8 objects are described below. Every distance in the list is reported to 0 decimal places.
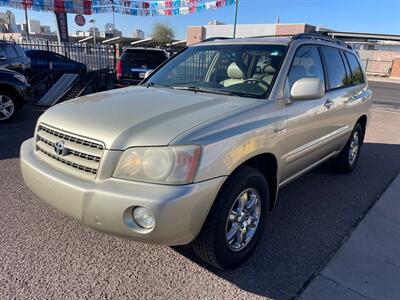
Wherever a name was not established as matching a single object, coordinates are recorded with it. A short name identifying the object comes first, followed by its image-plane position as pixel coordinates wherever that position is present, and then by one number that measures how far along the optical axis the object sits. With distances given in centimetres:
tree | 7709
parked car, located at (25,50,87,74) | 1507
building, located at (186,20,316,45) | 4897
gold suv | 225
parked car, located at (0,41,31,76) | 1030
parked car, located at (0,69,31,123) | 736
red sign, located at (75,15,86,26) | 2511
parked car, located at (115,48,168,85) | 1005
